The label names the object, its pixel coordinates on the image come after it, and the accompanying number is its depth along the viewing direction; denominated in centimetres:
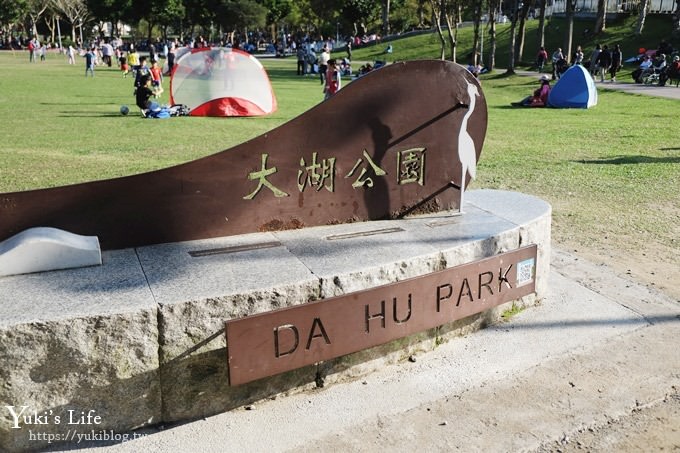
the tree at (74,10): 5917
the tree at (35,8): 5859
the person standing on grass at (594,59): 2933
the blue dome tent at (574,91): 1942
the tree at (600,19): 3488
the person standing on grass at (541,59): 3250
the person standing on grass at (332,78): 2041
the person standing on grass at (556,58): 2908
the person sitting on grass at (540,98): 2005
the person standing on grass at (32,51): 4488
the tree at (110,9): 6184
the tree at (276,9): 6975
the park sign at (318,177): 404
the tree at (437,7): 3292
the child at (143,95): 1669
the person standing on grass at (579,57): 2958
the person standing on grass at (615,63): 2856
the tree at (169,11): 6228
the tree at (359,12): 5859
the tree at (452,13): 3232
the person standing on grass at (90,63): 3191
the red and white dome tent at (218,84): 1767
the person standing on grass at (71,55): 4172
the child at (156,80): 2258
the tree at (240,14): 6550
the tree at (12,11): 5633
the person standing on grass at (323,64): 2940
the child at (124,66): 3432
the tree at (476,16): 3310
